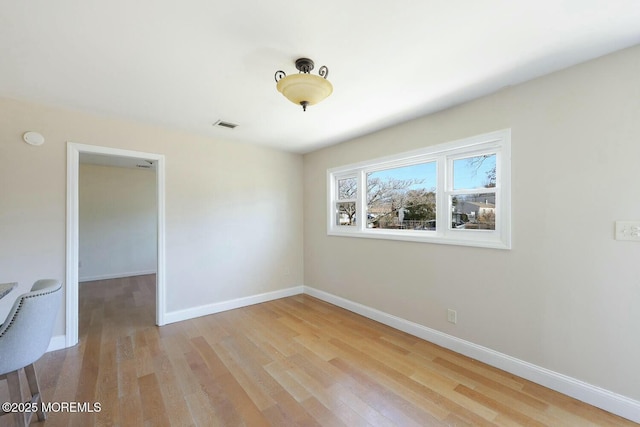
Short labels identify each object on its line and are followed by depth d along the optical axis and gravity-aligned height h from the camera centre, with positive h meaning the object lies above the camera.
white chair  1.44 -0.70
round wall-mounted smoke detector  2.55 +0.74
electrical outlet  2.61 -1.02
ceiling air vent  3.11 +1.09
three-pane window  2.40 +0.22
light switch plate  1.72 -0.10
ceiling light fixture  1.71 +0.86
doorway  2.72 -0.20
